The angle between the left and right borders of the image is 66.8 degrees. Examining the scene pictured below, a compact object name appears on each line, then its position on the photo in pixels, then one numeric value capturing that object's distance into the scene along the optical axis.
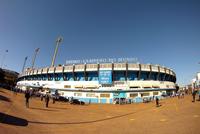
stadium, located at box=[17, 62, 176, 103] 48.56
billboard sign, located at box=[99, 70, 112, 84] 48.94
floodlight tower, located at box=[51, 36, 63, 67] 79.75
